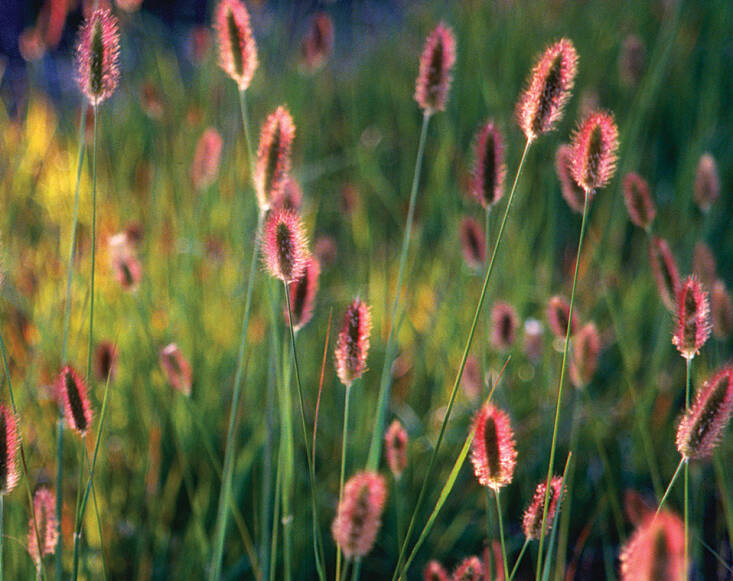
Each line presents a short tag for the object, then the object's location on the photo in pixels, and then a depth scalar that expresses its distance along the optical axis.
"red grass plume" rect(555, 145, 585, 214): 1.11
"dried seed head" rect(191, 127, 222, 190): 1.28
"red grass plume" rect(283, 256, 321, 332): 1.03
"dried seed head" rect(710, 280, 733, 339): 1.12
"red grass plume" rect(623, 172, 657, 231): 1.09
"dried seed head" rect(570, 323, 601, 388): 1.12
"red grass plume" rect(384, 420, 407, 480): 1.05
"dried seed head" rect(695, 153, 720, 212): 1.19
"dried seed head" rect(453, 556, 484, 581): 0.99
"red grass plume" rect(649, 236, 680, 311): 1.08
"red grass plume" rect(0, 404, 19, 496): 0.96
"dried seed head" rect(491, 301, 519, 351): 1.15
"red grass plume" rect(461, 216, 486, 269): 1.16
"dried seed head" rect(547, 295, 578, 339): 1.09
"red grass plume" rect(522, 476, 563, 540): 0.98
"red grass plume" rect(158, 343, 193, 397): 1.09
